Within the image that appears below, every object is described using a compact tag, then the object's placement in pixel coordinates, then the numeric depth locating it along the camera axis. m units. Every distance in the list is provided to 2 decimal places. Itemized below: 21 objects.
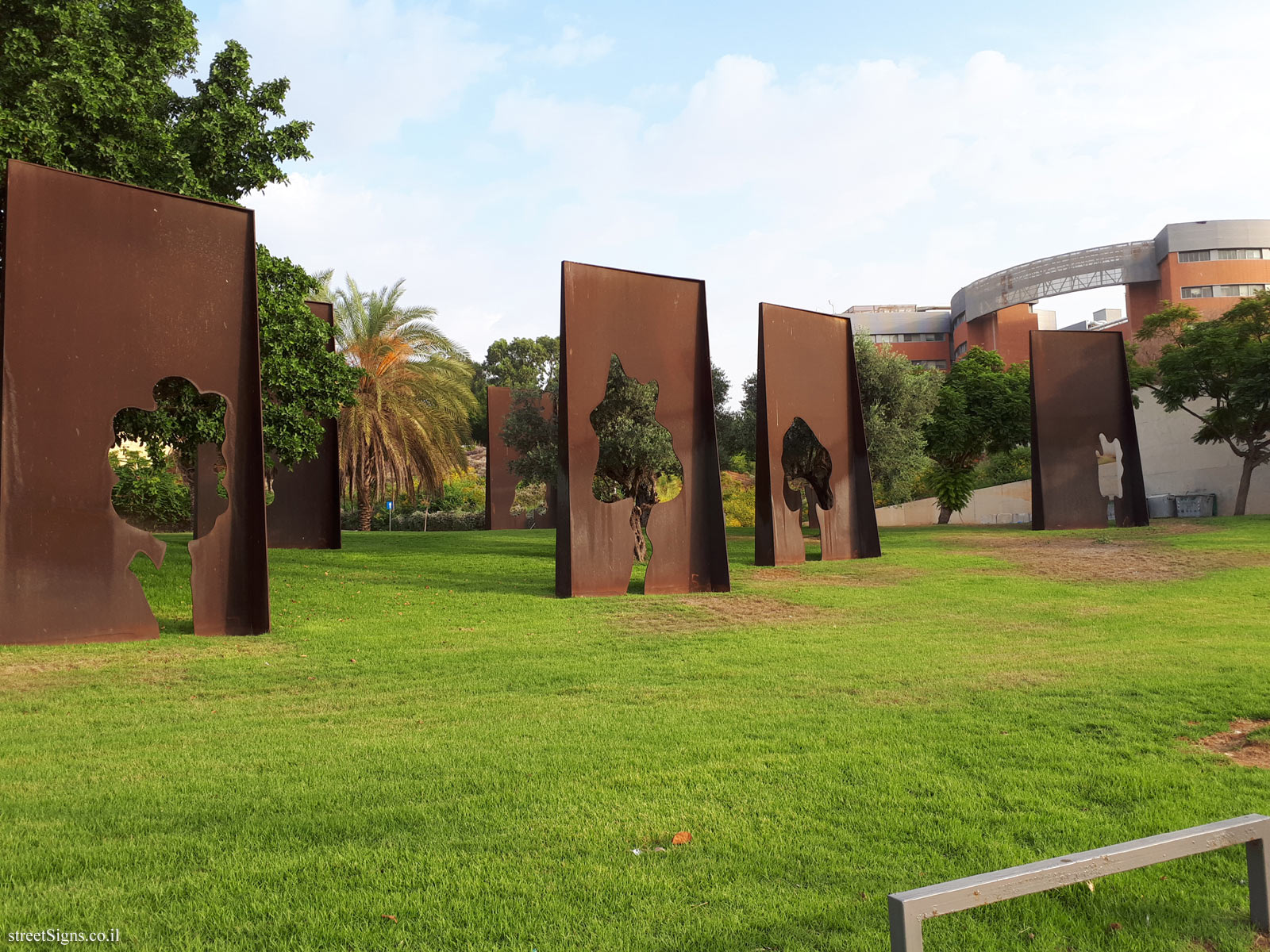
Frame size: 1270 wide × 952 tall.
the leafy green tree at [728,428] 26.69
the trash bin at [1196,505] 31.02
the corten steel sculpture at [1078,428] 23.95
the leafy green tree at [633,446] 18.86
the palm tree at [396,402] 27.61
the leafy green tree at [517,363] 62.88
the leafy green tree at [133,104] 12.45
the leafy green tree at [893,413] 24.72
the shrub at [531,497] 39.57
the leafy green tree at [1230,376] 26.25
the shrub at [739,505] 35.69
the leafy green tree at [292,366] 15.52
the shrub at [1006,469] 41.16
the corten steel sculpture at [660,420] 14.80
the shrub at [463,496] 41.22
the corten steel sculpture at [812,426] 18.56
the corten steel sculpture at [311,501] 21.31
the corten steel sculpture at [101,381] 10.05
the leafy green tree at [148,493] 22.94
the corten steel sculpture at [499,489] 32.09
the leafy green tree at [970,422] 31.45
